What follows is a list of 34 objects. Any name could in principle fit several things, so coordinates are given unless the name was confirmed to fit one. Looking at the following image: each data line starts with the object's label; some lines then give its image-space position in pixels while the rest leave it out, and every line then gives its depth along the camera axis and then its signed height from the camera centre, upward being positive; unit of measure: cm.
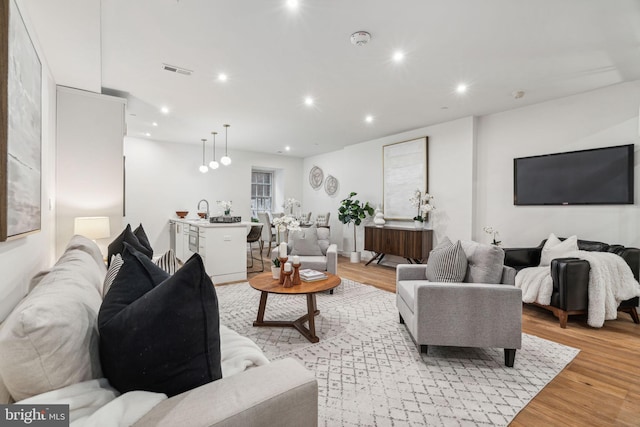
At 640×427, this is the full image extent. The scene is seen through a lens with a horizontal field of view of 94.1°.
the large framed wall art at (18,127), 121 +42
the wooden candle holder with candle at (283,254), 288 -40
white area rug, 171 -113
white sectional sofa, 74 -50
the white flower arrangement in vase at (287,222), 341 -12
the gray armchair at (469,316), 214 -74
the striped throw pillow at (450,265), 251 -43
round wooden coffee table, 262 -68
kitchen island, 445 -55
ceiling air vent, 300 +148
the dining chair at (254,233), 564 -39
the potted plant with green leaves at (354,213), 618 +1
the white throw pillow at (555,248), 336 -39
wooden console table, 503 -51
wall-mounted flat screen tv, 335 +46
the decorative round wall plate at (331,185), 753 +73
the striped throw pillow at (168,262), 239 -40
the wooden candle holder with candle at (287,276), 272 -58
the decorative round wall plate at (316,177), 804 +99
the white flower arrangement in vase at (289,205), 822 +22
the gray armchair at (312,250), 411 -55
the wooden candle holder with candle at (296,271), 283 -55
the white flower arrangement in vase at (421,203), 510 +19
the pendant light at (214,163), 570 +94
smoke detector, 242 +145
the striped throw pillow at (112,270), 129 -26
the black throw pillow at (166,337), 84 -36
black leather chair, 285 -68
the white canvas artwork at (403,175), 530 +73
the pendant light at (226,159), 537 +98
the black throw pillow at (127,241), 198 -21
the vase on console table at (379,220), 578 -13
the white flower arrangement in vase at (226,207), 561 +11
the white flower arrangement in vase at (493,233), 428 -28
